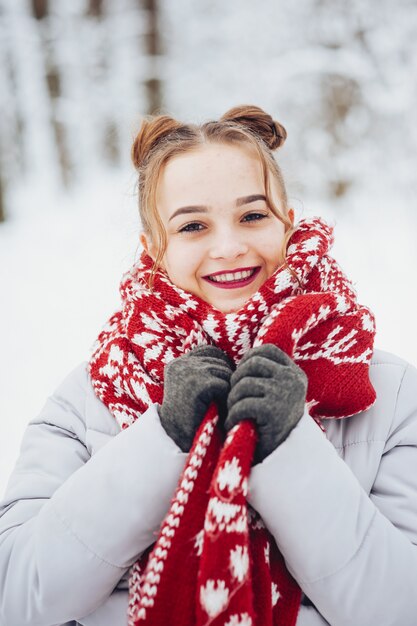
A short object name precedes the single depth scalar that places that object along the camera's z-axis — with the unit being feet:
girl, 3.22
